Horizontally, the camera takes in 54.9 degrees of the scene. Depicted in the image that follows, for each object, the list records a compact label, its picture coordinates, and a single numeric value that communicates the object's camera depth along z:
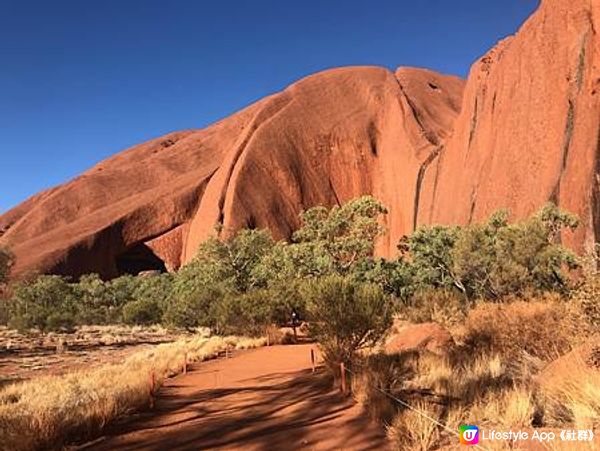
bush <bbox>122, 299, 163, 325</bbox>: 42.25
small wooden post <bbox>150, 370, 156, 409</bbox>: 10.98
